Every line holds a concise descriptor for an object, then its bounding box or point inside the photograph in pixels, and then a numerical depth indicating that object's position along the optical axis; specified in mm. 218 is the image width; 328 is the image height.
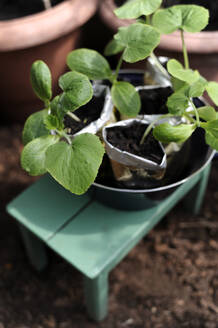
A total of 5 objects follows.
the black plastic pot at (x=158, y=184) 873
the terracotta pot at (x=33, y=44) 1255
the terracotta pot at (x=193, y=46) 1244
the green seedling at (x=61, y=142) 666
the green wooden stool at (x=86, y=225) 957
